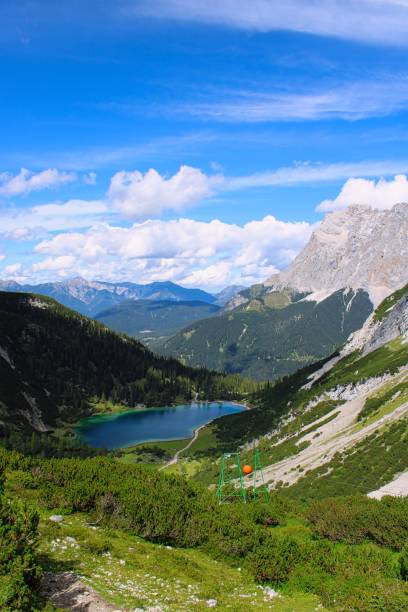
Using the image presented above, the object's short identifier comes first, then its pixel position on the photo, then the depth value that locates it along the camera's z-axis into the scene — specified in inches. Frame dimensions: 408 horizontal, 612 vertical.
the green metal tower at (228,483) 1890.7
